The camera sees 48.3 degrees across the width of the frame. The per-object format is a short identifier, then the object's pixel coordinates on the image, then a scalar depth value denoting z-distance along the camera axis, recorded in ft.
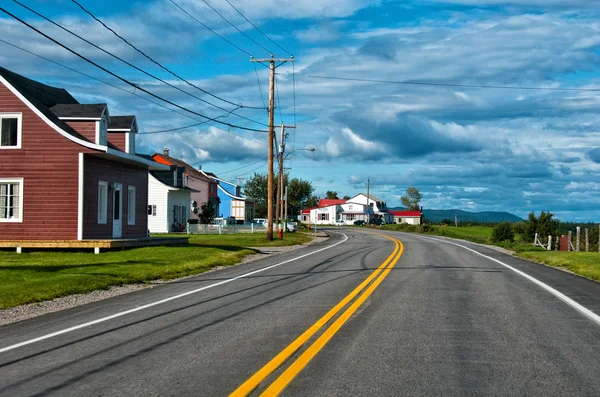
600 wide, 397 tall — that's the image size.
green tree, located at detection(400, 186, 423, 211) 600.80
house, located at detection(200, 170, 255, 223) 288.71
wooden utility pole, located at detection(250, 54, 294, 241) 127.03
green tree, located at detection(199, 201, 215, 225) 215.31
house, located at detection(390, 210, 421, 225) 533.14
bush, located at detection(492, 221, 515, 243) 220.23
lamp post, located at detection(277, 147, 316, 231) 185.16
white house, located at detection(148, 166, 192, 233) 182.09
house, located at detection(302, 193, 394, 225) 468.01
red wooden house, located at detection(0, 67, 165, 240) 87.86
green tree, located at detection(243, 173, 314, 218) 372.97
